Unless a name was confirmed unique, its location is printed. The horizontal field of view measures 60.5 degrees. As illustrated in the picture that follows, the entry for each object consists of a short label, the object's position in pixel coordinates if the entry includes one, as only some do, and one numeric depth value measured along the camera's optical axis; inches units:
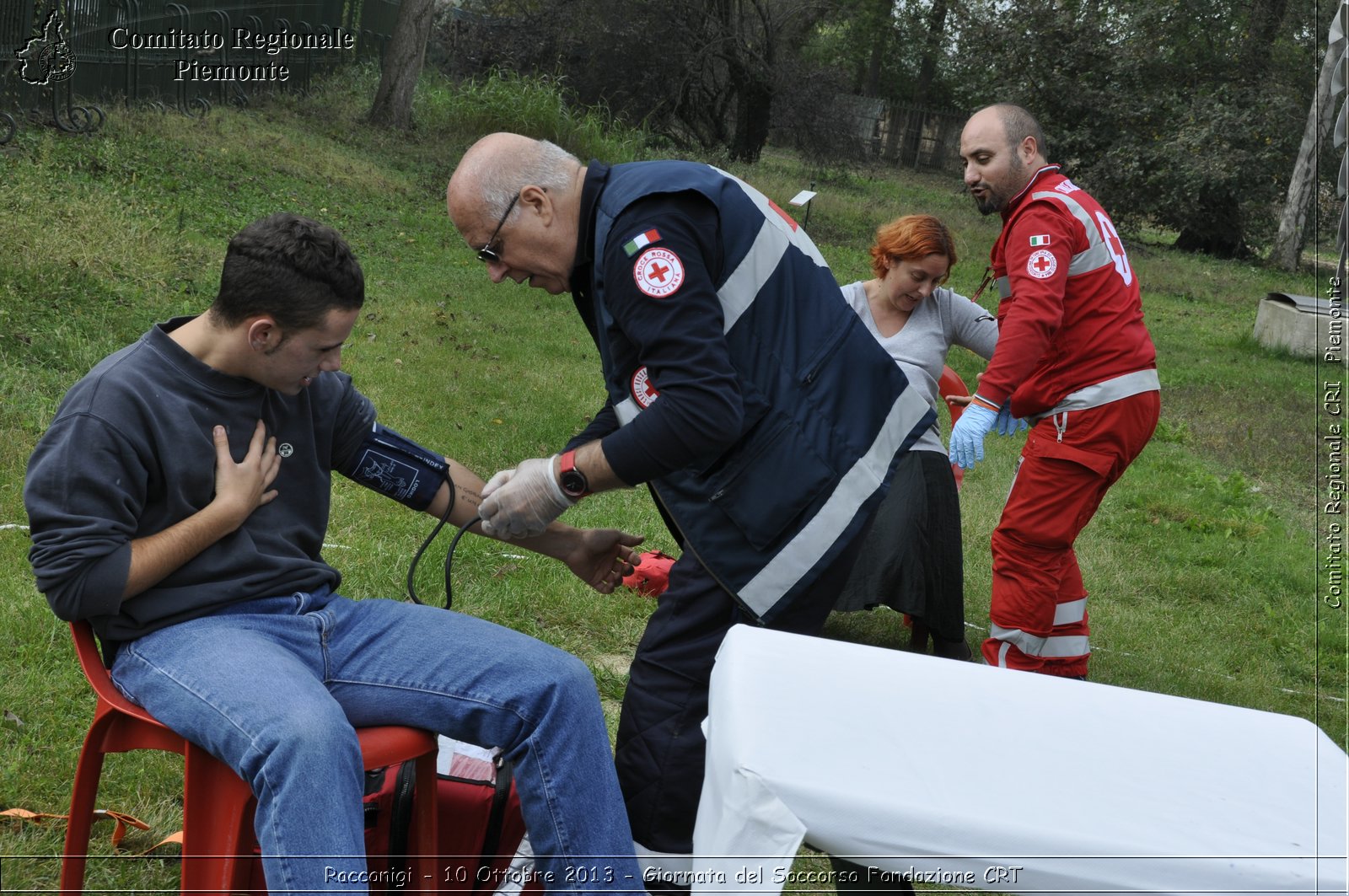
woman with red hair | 171.9
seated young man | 78.0
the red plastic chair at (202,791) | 79.8
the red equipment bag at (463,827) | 91.9
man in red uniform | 152.3
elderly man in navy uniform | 90.0
